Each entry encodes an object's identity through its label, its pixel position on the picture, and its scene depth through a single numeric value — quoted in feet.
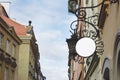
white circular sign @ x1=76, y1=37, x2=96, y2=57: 30.76
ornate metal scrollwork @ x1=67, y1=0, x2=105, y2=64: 31.50
